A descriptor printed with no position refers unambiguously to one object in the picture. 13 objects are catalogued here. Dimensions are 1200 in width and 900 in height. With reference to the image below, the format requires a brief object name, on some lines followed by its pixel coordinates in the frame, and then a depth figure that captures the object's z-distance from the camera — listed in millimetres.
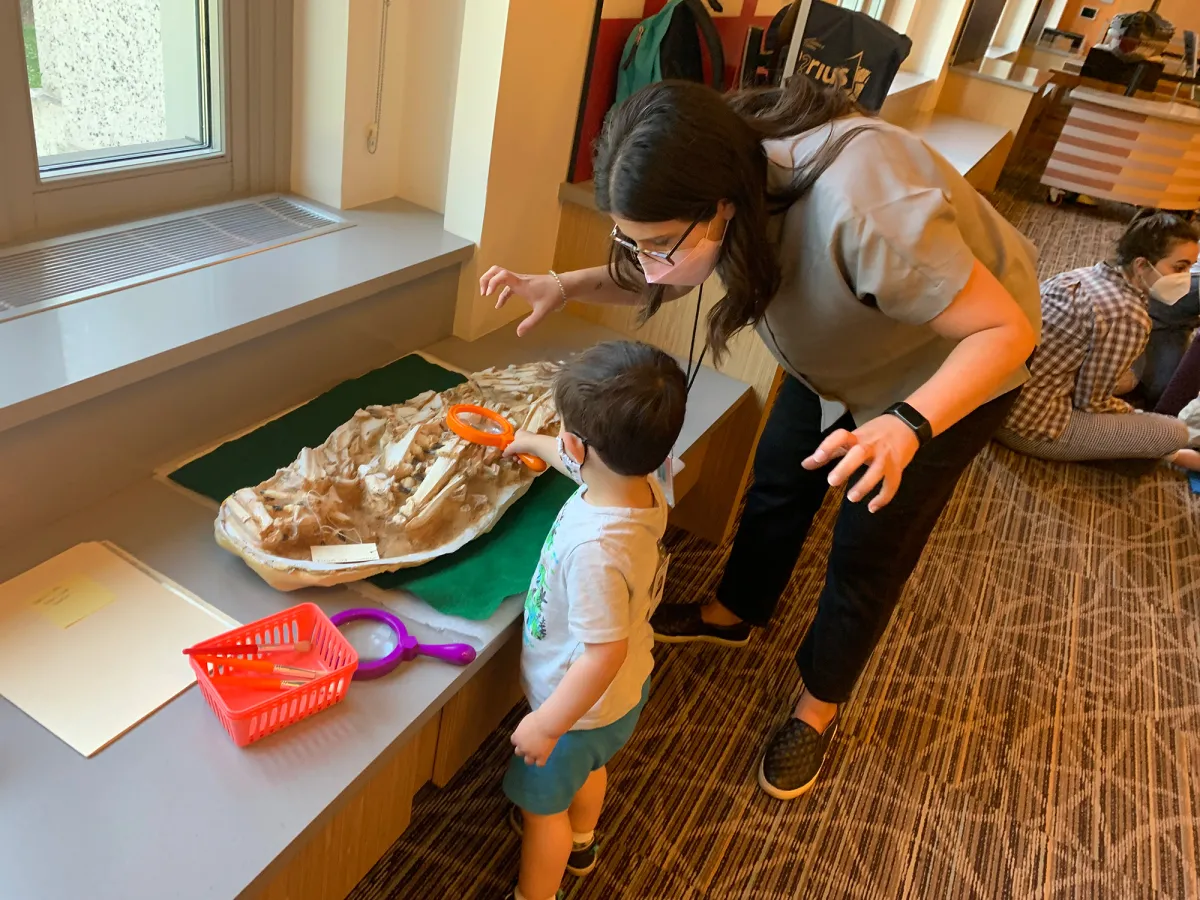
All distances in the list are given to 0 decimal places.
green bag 1727
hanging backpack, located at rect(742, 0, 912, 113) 2211
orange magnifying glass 1334
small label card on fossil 1157
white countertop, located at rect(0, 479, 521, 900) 796
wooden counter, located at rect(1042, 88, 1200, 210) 4402
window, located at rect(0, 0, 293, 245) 1313
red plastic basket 923
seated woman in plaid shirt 2438
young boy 1009
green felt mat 1173
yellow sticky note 1038
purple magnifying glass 1054
